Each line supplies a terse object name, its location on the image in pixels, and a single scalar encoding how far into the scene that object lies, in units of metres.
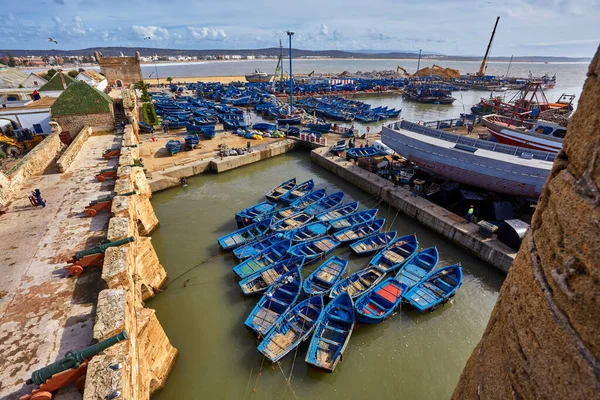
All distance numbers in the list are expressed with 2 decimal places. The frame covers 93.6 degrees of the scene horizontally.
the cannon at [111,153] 20.35
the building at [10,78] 41.53
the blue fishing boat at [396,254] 15.26
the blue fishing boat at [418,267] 14.31
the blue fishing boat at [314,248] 15.87
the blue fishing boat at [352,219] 18.41
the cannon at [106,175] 16.58
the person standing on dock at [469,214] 17.53
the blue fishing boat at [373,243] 16.41
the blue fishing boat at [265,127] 36.44
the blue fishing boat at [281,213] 19.08
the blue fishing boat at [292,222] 18.00
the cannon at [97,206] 13.12
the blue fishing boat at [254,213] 18.56
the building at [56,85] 36.75
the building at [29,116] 26.86
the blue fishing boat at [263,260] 14.80
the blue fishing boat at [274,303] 11.85
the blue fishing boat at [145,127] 34.66
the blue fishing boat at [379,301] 12.06
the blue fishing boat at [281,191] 21.58
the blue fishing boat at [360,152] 27.02
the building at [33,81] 44.44
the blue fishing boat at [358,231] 17.27
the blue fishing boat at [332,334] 10.60
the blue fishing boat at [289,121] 39.27
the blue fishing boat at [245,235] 16.75
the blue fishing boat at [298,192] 21.27
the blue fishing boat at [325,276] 13.67
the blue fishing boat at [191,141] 29.55
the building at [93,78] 47.41
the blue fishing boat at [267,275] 13.79
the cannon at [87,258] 9.88
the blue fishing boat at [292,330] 10.89
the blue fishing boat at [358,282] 13.52
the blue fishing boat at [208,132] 33.21
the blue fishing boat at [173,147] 28.41
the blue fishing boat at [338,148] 28.89
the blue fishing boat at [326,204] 19.98
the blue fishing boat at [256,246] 16.00
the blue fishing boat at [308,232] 17.17
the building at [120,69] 65.25
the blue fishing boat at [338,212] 19.13
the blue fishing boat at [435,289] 12.95
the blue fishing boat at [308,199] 20.47
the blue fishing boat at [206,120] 38.31
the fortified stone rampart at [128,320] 6.72
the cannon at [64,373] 6.54
